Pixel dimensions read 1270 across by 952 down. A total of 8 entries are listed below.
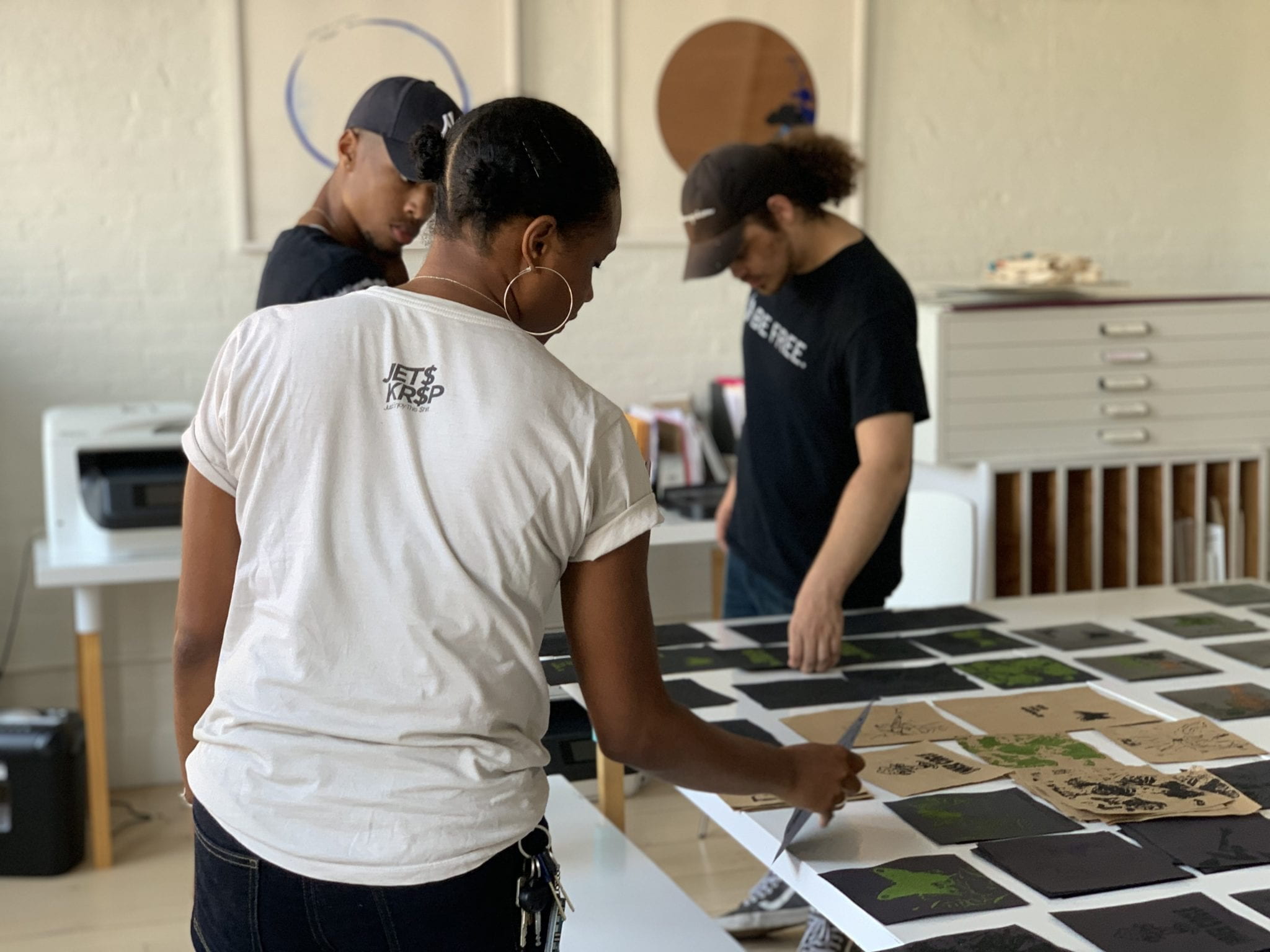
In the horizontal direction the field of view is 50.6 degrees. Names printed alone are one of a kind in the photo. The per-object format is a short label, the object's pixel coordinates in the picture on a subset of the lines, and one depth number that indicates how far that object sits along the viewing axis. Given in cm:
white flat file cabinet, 350
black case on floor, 315
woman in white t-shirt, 100
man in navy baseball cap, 186
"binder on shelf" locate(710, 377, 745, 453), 396
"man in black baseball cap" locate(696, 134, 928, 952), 216
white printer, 313
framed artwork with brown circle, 387
